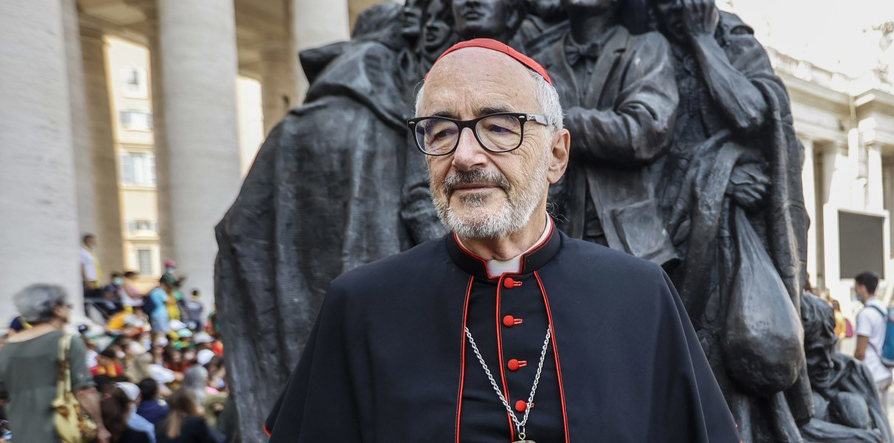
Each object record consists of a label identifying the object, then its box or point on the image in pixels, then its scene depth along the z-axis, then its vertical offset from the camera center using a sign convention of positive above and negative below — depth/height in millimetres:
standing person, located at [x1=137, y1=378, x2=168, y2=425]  4719 -1220
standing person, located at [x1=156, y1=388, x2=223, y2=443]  4113 -1178
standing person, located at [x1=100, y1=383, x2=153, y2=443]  4113 -1116
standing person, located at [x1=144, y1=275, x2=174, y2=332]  9875 -1317
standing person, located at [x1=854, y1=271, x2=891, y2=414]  6578 -1412
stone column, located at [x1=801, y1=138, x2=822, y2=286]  25234 -774
